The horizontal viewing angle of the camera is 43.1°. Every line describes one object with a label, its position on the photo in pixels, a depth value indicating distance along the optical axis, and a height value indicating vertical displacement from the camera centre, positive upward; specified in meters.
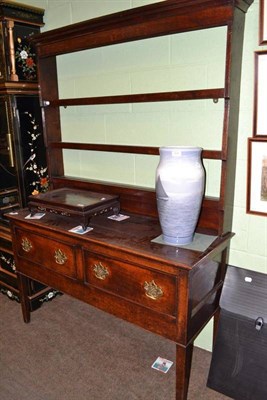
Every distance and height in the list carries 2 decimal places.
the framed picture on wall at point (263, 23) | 1.53 +0.41
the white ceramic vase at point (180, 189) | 1.53 -0.32
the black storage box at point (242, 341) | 1.61 -1.07
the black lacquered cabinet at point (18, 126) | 2.29 -0.02
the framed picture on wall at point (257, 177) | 1.68 -0.30
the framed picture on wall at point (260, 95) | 1.59 +0.10
